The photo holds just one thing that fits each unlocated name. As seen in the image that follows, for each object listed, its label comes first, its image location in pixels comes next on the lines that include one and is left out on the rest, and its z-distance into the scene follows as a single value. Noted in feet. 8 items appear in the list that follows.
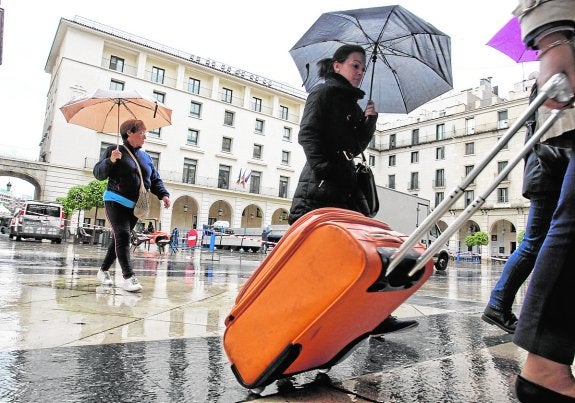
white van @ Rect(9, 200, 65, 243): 56.75
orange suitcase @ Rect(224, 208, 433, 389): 3.78
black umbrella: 10.60
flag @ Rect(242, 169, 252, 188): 118.62
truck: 51.57
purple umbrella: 9.64
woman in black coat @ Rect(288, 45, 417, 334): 7.16
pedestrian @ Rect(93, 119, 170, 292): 12.28
